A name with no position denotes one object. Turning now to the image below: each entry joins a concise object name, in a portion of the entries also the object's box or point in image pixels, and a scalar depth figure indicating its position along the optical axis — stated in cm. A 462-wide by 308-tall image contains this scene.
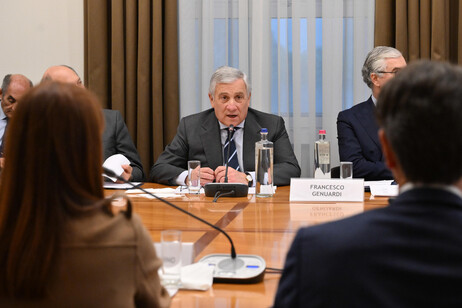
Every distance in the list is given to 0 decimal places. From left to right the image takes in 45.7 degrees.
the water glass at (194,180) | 303
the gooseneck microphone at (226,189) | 291
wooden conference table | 133
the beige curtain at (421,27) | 408
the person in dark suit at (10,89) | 374
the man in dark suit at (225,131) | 360
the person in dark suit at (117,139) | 369
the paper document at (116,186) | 315
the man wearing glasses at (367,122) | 359
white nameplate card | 265
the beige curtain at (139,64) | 431
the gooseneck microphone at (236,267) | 140
